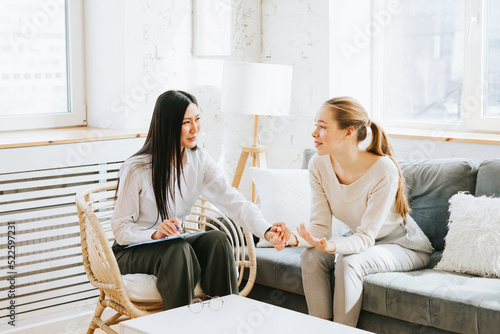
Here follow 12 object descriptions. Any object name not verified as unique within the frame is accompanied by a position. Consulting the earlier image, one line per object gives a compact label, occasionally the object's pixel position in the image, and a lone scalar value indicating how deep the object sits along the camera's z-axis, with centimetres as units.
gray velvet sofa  215
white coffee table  185
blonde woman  237
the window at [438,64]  329
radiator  283
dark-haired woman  229
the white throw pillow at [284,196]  296
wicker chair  225
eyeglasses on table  205
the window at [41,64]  316
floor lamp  333
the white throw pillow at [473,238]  240
